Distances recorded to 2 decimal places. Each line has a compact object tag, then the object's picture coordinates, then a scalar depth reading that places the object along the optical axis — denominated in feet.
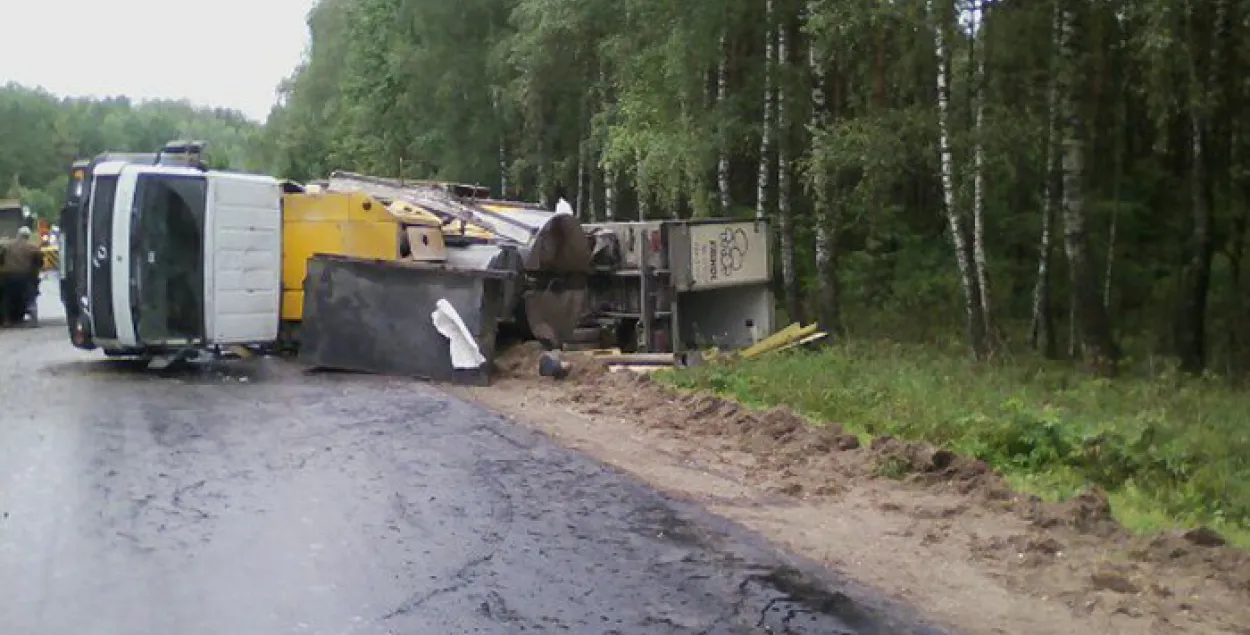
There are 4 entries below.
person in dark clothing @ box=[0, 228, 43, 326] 80.23
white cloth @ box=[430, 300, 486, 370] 47.73
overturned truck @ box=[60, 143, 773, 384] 48.03
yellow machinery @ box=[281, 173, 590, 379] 48.67
